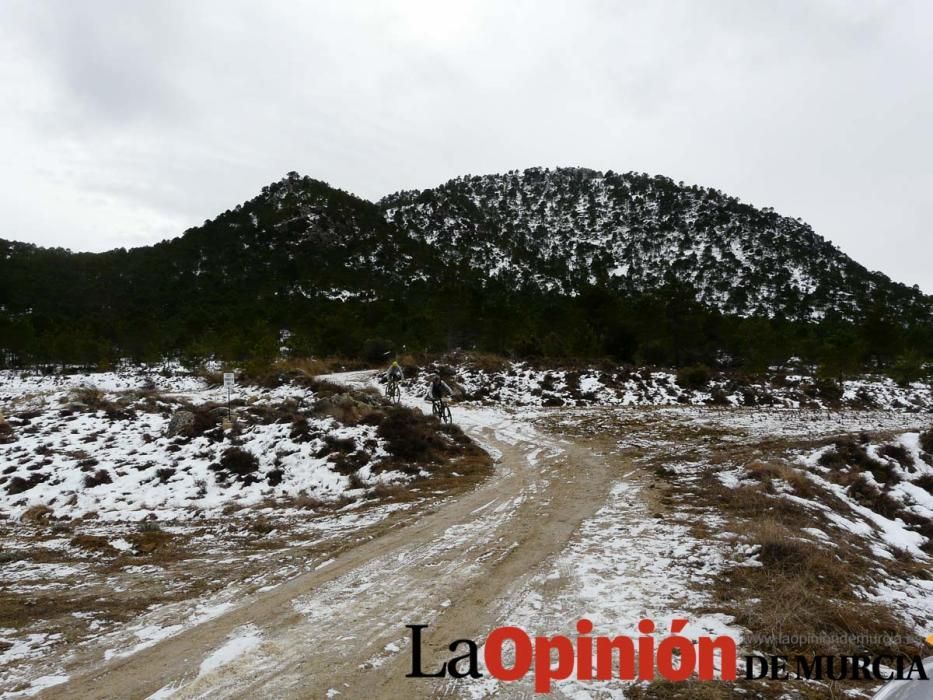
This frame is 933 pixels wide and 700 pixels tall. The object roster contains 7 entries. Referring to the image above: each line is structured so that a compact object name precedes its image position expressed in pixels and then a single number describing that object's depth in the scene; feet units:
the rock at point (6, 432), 48.30
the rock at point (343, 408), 51.16
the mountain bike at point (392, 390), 72.69
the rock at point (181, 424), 49.16
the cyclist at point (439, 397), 58.54
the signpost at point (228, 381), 51.62
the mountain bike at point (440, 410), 58.65
